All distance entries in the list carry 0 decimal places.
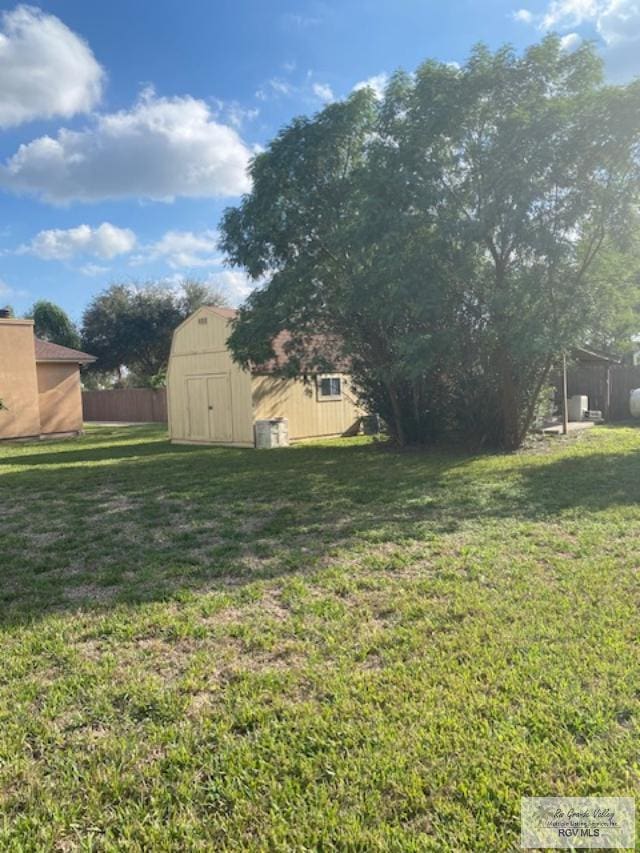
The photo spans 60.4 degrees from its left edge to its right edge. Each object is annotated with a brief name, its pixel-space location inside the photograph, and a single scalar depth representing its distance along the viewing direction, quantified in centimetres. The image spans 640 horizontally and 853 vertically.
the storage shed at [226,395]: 1530
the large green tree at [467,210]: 911
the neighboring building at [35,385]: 1780
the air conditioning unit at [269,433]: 1471
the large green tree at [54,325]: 3478
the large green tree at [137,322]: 3384
